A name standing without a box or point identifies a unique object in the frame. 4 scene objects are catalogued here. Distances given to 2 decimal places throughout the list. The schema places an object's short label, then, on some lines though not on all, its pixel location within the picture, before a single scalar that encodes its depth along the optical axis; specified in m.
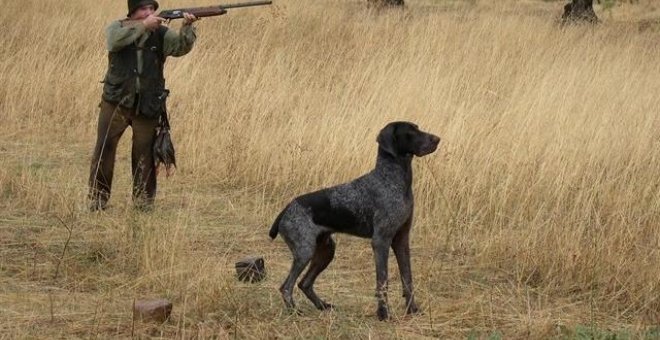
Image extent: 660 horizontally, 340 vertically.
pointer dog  11.09
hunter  15.90
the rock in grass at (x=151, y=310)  10.77
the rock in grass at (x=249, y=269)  12.72
